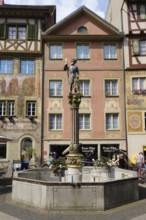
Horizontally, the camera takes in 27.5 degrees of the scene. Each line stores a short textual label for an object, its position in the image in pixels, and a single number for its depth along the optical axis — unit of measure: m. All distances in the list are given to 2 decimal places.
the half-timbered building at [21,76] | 24.30
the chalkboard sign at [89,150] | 24.42
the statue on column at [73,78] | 12.64
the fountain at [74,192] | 8.91
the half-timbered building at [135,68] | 24.38
